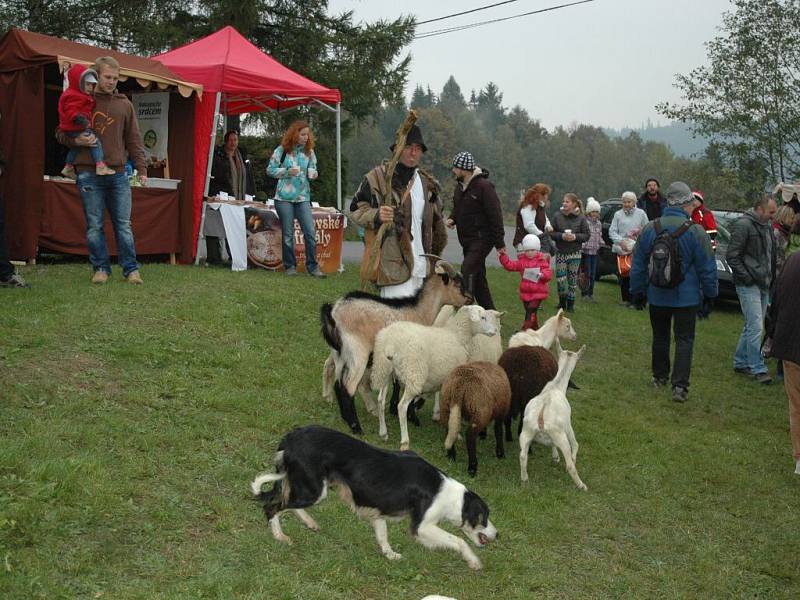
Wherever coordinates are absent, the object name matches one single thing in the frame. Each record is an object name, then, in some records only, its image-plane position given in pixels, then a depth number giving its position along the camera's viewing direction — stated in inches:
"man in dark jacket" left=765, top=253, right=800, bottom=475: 244.8
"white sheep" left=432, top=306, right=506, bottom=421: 270.2
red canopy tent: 479.8
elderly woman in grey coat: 518.0
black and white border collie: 171.0
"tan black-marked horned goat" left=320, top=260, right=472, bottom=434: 249.1
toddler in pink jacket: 404.5
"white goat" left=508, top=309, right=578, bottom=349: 300.0
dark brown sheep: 260.2
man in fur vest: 275.4
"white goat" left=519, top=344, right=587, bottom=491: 228.2
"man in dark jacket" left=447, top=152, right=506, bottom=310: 360.5
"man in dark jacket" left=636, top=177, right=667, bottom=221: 540.4
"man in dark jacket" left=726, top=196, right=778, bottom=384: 362.3
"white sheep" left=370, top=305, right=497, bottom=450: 242.7
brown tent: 396.2
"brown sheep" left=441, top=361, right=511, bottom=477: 227.6
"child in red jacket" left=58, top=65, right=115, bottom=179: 334.6
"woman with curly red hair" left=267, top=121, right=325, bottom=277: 464.8
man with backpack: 318.7
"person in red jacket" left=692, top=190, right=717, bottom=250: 486.9
